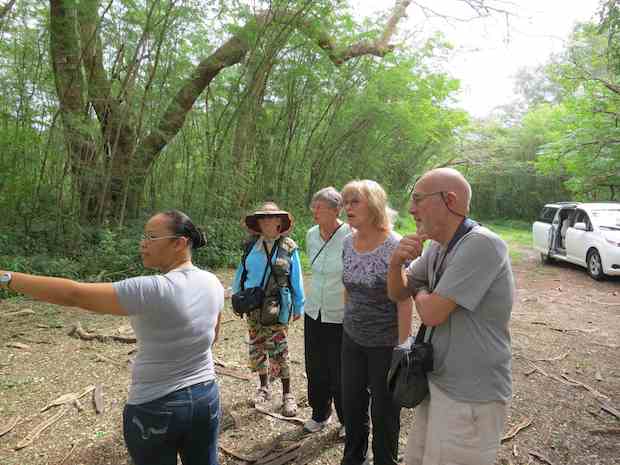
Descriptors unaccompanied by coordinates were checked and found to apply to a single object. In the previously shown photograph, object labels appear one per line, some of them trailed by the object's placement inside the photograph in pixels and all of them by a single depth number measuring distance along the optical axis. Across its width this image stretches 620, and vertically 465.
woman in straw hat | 2.67
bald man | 1.30
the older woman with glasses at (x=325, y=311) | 2.42
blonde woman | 1.94
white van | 7.10
